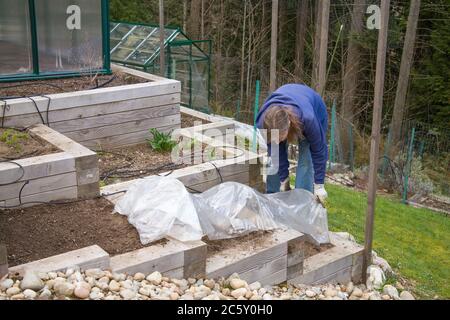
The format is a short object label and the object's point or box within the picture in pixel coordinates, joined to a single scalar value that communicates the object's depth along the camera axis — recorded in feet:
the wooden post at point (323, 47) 28.12
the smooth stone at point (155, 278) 12.79
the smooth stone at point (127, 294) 11.36
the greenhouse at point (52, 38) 24.11
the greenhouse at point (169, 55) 39.66
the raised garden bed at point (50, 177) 15.88
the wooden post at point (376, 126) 14.60
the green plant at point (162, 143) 22.35
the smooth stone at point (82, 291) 11.00
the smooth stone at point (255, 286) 13.90
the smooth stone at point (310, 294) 14.77
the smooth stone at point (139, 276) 12.80
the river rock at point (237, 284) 13.53
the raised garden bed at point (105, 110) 20.16
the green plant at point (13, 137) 17.99
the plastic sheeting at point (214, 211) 14.57
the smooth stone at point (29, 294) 10.76
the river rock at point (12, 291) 10.83
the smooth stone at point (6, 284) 11.07
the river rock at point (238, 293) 12.95
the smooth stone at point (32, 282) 11.09
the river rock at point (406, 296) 16.77
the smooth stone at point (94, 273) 12.14
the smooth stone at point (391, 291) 16.63
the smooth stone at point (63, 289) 10.95
